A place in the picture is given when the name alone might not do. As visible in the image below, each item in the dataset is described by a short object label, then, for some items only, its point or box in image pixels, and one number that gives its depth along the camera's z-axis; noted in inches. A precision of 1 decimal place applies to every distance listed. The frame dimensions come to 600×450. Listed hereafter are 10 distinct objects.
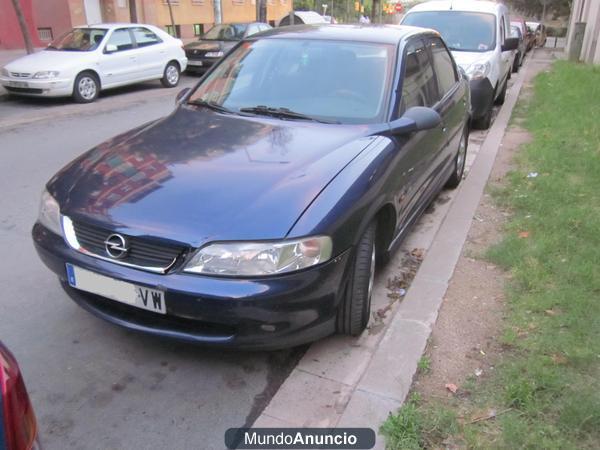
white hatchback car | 409.7
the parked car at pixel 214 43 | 589.0
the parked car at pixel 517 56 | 642.8
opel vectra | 98.1
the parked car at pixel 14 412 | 54.8
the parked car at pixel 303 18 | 935.3
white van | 315.3
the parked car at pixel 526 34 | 776.2
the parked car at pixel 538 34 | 1094.4
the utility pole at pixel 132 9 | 674.2
